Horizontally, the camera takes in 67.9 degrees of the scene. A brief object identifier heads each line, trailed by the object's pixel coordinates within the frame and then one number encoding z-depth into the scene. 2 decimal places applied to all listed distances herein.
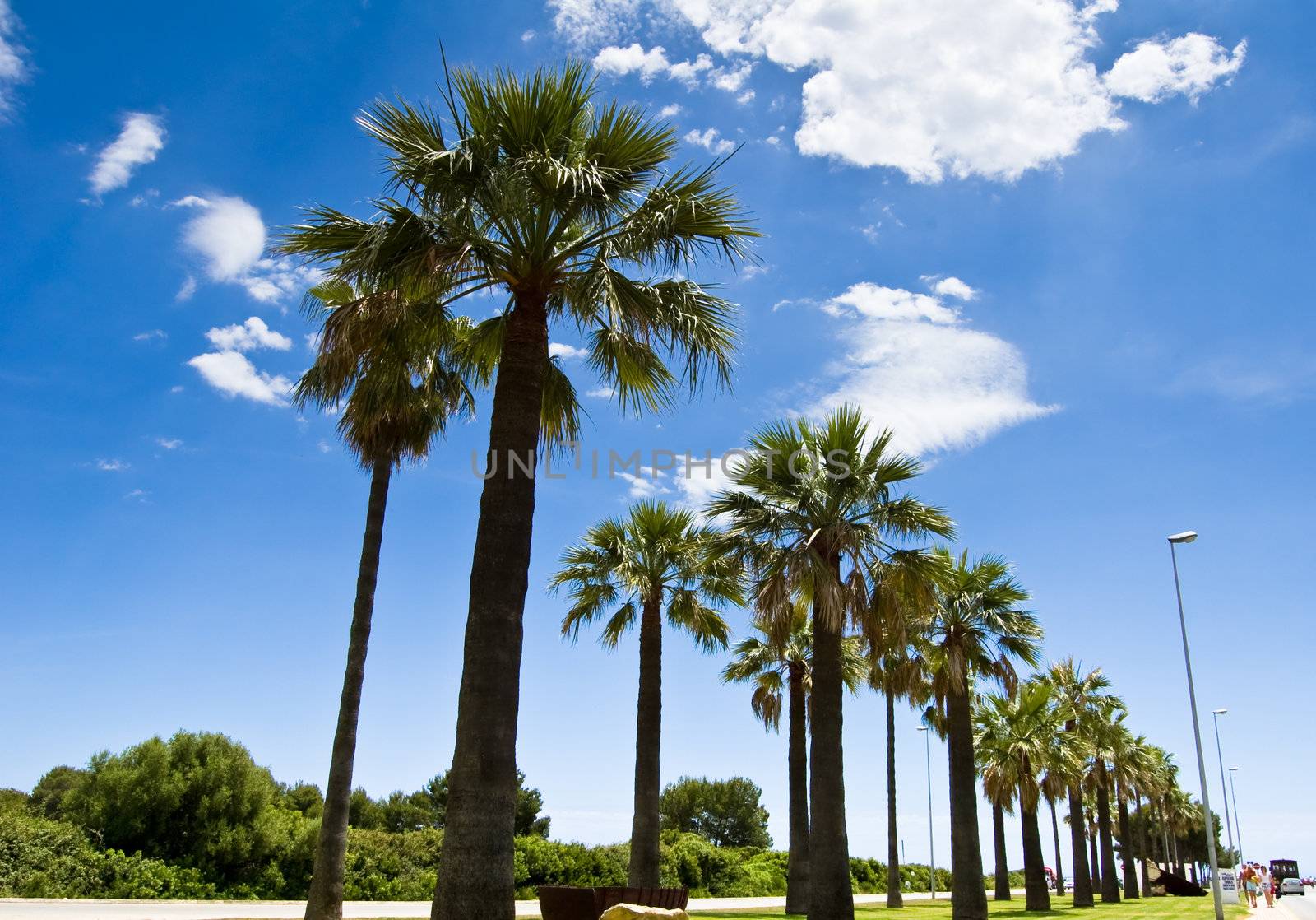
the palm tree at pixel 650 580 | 24.45
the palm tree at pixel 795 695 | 28.56
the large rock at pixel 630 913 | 12.58
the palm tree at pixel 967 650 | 23.91
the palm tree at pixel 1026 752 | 33.53
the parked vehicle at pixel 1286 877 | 72.06
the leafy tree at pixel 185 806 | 24.98
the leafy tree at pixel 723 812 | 74.25
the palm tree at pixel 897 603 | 19.12
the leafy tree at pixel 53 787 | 52.84
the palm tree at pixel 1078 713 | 39.62
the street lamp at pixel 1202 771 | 26.61
